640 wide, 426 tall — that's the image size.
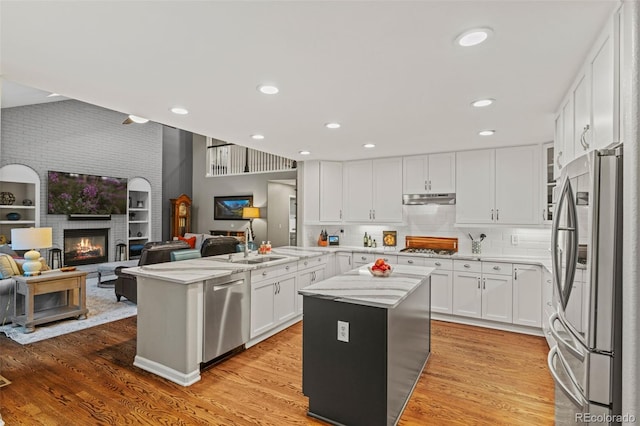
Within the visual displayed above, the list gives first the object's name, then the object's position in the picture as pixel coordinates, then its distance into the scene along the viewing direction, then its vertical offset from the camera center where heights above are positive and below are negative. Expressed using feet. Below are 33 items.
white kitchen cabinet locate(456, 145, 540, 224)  14.03 +1.15
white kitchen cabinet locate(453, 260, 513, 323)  13.78 -3.41
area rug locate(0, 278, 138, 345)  12.71 -4.91
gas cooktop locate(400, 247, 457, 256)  15.89 -2.02
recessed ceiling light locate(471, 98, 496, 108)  8.78 +2.98
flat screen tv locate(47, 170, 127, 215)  22.50 +1.16
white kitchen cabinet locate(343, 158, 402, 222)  17.15 +1.12
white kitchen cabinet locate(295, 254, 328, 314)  14.79 -2.91
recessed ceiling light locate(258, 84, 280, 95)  7.92 +3.00
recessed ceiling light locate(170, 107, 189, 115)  9.58 +2.98
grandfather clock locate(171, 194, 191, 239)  31.30 -0.47
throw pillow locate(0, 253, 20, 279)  13.96 -2.48
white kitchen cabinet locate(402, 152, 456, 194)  15.80 +1.87
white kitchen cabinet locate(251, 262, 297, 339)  11.96 -3.42
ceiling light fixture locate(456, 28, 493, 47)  5.48 +3.01
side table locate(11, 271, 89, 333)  13.14 -3.65
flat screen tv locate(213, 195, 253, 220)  29.86 +0.41
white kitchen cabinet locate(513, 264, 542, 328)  13.20 -3.41
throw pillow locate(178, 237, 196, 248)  27.86 -2.63
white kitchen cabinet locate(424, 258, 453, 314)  14.88 -3.43
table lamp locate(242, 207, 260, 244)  27.50 -0.18
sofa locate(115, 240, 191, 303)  15.28 -2.36
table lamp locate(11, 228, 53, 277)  13.73 -1.45
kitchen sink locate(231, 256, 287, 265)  12.76 -2.03
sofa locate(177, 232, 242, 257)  17.97 -2.03
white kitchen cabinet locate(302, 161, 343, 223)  18.47 +1.05
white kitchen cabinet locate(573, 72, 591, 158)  6.26 +1.96
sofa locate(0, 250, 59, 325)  13.61 -3.73
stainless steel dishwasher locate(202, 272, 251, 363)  9.94 -3.36
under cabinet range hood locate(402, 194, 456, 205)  15.70 +0.61
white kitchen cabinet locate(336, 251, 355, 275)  17.48 -2.73
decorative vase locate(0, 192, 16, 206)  20.31 +0.70
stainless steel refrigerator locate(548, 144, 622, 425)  4.38 -1.08
